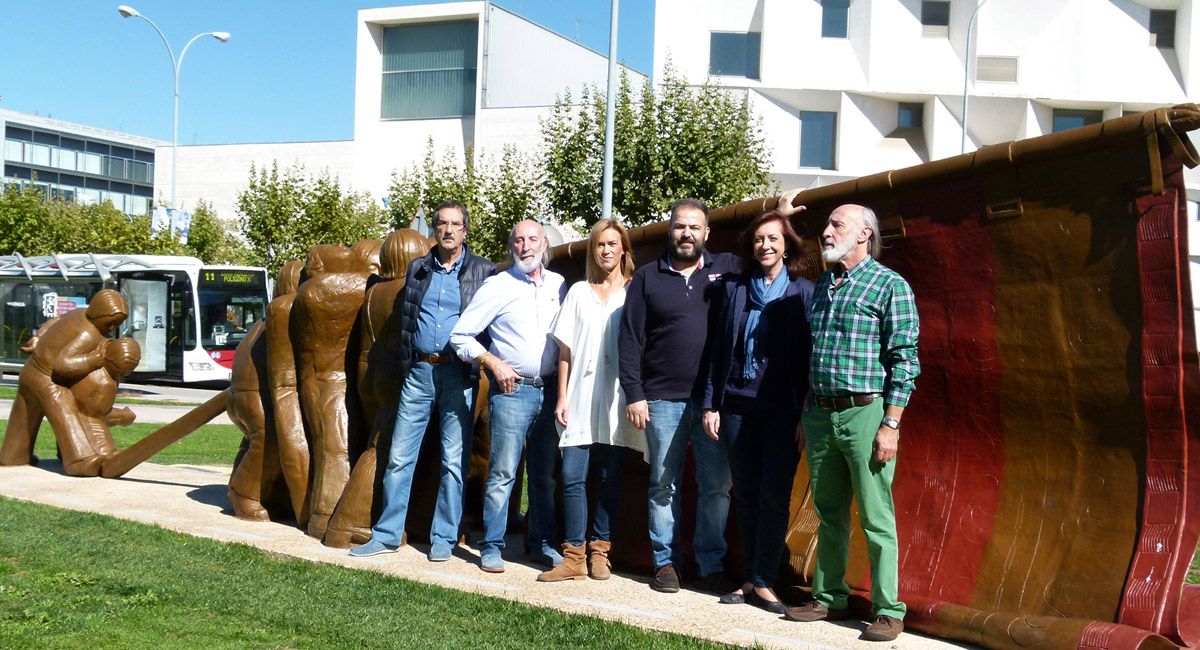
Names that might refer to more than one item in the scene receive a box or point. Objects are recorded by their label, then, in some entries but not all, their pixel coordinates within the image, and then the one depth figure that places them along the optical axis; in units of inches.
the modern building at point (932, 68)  1547.7
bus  1086.4
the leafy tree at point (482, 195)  1114.7
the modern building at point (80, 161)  3056.1
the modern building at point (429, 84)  1893.5
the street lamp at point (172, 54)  1358.3
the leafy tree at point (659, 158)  967.6
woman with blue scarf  212.5
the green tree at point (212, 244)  1593.3
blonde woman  240.4
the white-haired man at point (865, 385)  190.7
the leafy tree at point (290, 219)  1301.7
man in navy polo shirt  225.3
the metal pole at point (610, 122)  865.5
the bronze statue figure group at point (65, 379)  410.3
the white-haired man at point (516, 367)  250.1
